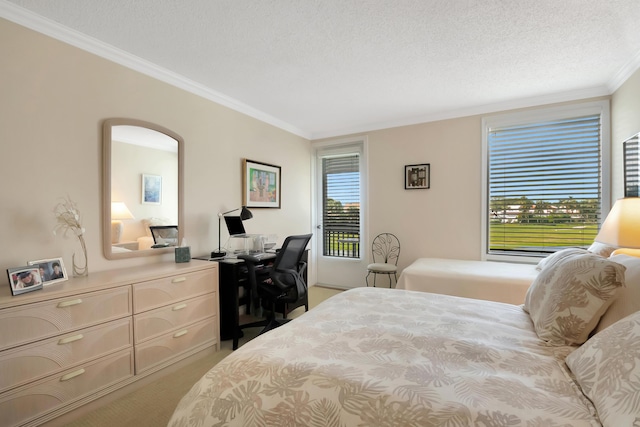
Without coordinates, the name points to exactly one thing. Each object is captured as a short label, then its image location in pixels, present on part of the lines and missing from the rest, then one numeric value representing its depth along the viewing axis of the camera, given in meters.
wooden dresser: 1.56
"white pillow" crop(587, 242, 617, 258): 2.15
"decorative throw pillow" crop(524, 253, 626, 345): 1.20
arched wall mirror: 2.30
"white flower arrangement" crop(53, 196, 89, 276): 2.01
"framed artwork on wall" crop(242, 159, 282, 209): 3.54
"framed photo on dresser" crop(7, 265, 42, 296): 1.62
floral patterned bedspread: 0.85
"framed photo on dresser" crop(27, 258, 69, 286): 1.81
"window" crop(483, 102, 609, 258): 3.21
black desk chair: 2.70
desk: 2.72
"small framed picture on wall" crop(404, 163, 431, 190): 4.00
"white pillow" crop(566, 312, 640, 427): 0.74
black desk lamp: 3.08
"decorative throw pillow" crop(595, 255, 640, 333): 1.15
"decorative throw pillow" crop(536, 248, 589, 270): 1.58
